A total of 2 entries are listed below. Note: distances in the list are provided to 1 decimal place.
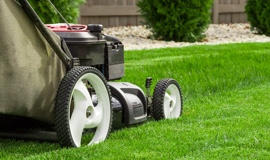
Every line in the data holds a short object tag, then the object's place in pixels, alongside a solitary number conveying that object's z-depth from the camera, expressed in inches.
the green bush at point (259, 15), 598.5
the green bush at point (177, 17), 512.1
